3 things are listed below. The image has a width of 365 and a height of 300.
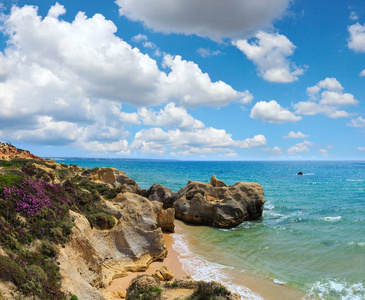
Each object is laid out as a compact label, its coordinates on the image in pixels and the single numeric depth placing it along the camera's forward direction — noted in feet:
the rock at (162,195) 114.11
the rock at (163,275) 48.41
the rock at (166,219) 82.23
